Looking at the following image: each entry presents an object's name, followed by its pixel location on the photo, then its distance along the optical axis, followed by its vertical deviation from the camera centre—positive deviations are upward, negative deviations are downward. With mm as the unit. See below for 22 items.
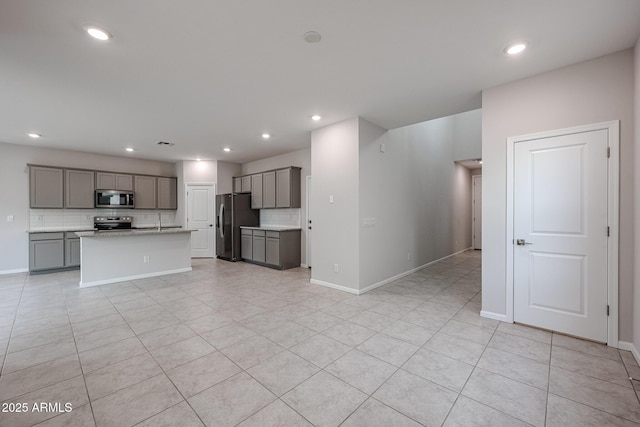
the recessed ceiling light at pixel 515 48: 2402 +1477
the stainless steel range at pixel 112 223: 6590 -243
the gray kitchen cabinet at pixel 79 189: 6094 +556
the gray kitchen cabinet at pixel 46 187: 5738 +560
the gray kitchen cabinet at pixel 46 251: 5539 -787
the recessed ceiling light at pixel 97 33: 2150 +1458
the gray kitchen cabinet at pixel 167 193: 7469 +548
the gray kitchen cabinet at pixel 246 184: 7370 +791
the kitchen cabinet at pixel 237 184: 7738 +816
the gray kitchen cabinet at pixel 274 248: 6047 -815
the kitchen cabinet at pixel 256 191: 6988 +557
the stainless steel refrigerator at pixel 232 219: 7043 -172
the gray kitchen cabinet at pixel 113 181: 6517 +782
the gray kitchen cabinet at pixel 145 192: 7070 +554
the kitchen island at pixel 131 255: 4672 -796
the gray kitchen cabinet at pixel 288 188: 6273 +581
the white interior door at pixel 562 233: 2623 -223
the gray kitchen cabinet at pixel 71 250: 5883 -802
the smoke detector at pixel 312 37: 2250 +1476
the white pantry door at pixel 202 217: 7586 -136
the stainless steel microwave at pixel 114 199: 6473 +341
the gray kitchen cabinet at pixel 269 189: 6625 +570
